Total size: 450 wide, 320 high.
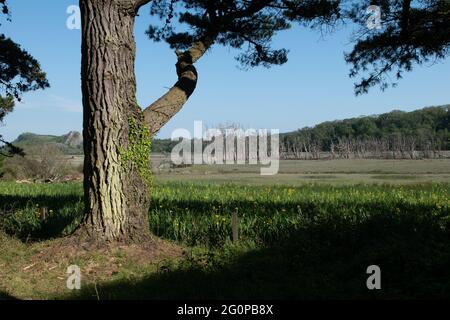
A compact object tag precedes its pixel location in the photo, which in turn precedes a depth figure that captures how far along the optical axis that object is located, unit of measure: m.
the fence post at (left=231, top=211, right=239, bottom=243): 9.30
